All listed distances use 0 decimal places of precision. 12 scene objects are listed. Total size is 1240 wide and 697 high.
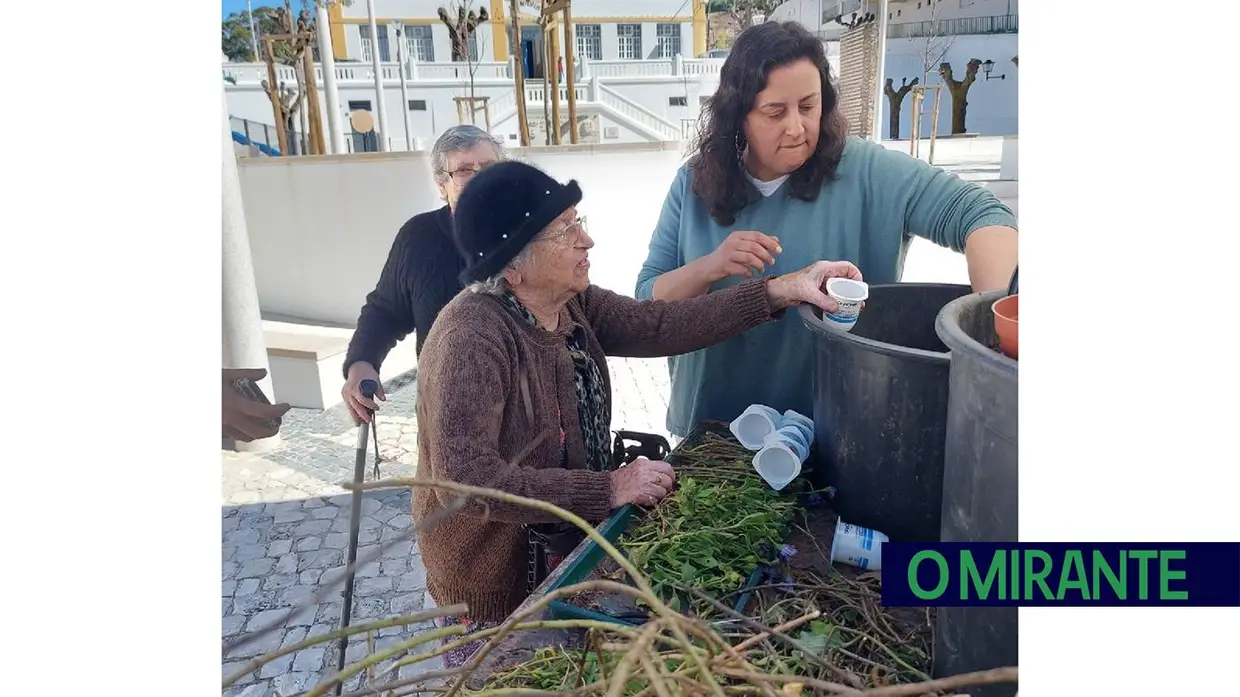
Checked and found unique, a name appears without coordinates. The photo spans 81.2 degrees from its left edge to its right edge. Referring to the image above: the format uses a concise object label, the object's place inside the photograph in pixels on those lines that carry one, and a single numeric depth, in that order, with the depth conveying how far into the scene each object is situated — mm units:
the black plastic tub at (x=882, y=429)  1031
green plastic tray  963
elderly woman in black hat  1316
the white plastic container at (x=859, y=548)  1109
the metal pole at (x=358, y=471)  1639
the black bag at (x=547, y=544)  1486
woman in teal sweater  1662
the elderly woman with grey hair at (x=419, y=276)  2018
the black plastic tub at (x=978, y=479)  628
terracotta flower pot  676
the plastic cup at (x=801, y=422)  1456
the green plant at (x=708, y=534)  1085
